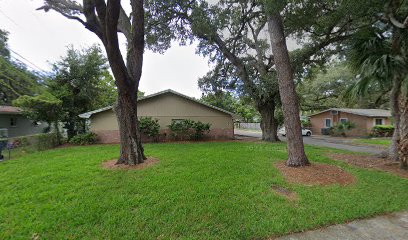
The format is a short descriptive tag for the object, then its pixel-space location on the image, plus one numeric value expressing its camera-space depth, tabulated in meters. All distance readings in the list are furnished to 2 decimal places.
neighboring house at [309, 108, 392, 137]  21.80
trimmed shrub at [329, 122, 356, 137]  22.47
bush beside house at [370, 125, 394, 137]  20.78
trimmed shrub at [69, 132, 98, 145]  13.26
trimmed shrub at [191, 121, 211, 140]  14.57
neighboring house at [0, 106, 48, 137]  15.20
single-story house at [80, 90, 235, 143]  14.23
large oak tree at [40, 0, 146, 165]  5.80
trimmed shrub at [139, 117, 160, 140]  13.60
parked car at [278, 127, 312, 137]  25.95
